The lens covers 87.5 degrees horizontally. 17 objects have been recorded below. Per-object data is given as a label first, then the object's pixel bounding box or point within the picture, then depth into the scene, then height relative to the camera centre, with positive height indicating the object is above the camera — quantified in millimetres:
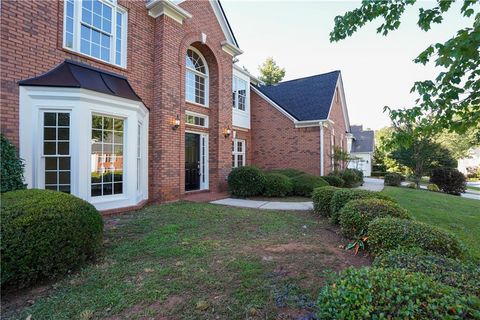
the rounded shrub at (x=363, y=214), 4410 -937
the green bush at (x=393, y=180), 19703 -1467
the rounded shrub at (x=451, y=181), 18469 -1441
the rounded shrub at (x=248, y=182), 10094 -845
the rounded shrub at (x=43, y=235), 2842 -930
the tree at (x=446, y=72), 2590 +1045
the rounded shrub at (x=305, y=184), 10531 -964
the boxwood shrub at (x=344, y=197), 5641 -800
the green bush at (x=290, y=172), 12078 -538
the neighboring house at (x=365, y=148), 34031 +1860
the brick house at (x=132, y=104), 5797 +1814
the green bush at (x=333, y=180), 12648 -947
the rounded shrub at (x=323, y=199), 6586 -1024
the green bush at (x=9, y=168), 4820 -147
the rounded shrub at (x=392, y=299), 1539 -911
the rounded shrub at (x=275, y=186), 10188 -1010
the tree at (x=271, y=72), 34031 +12150
